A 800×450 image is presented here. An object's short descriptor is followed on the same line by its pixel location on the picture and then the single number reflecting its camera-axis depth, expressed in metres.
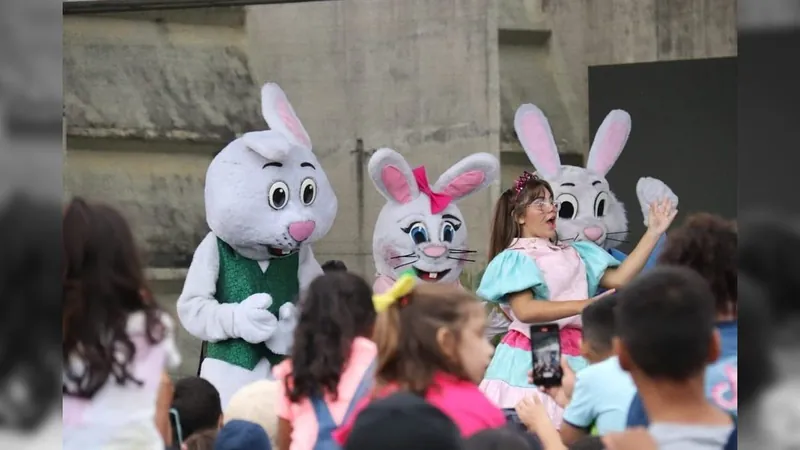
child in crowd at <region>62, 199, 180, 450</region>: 6.50
